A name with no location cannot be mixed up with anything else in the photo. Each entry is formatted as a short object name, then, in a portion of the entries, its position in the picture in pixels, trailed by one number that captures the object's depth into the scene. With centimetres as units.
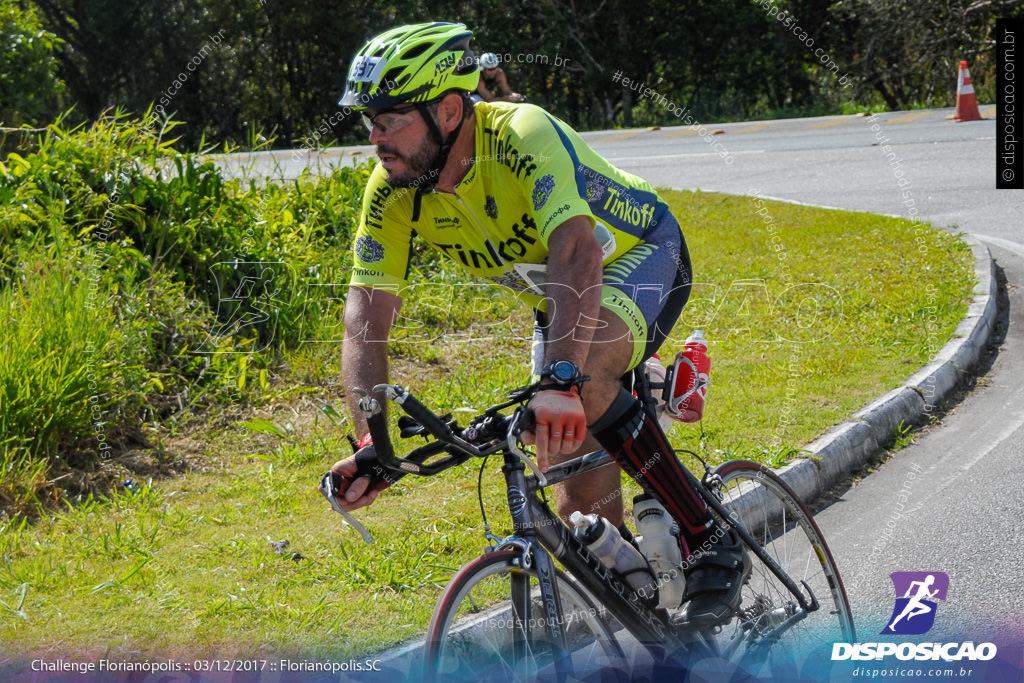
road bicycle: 523
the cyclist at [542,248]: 601
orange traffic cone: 3159
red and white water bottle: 693
